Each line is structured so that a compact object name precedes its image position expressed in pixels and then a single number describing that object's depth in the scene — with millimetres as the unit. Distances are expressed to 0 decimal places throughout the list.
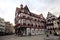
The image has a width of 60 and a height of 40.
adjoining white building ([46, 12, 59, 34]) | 15683
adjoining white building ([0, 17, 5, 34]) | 18033
